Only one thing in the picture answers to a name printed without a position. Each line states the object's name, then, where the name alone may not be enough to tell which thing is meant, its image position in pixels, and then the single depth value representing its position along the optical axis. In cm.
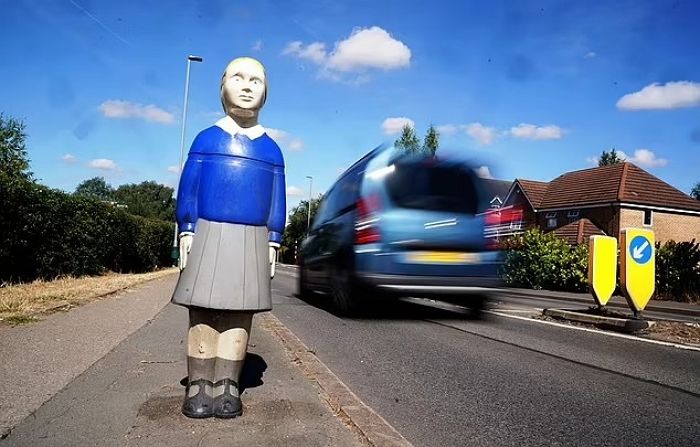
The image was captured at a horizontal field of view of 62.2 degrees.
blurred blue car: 762
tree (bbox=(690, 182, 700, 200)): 10450
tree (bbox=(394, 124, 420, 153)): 3939
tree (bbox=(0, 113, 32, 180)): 3294
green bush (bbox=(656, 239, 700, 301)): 1869
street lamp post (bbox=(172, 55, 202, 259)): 2965
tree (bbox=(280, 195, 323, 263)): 5798
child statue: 344
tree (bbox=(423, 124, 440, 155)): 3934
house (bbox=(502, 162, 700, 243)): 3731
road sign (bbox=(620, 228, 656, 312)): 972
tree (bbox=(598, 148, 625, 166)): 9269
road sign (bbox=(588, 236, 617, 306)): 1066
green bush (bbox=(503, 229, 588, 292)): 2361
